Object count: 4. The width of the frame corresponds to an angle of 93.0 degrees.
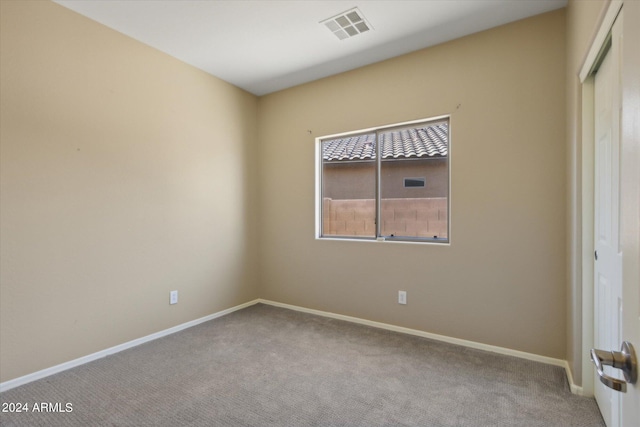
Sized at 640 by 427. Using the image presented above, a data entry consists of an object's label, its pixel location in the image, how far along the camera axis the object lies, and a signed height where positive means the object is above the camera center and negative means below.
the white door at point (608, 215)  1.42 -0.02
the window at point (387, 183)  2.94 +0.30
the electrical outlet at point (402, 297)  2.98 -0.85
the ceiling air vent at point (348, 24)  2.41 +1.57
